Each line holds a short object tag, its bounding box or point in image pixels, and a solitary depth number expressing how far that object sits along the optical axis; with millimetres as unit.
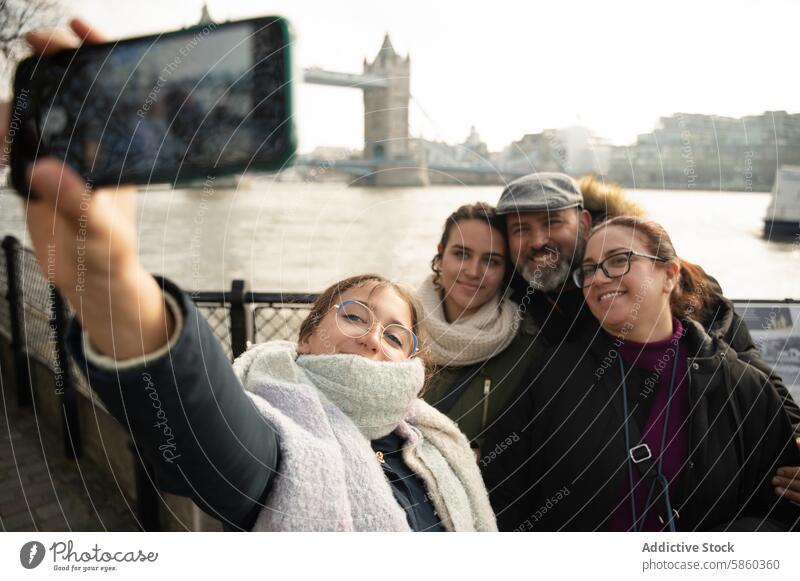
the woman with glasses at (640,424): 773
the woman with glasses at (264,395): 371
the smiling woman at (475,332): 880
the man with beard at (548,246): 876
